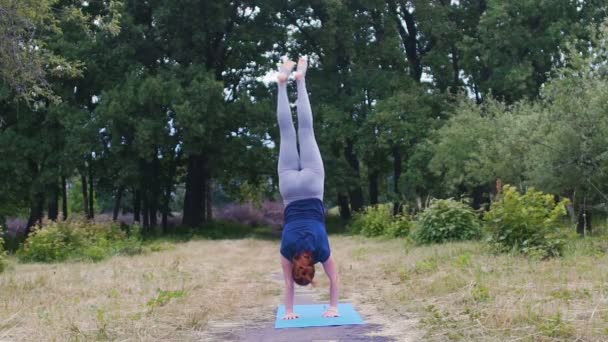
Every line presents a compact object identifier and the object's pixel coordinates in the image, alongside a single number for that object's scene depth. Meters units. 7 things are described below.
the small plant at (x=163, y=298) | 7.02
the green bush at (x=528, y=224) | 10.38
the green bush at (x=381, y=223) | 20.42
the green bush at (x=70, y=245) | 15.78
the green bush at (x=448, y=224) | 14.99
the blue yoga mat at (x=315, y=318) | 6.47
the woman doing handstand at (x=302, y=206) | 6.61
